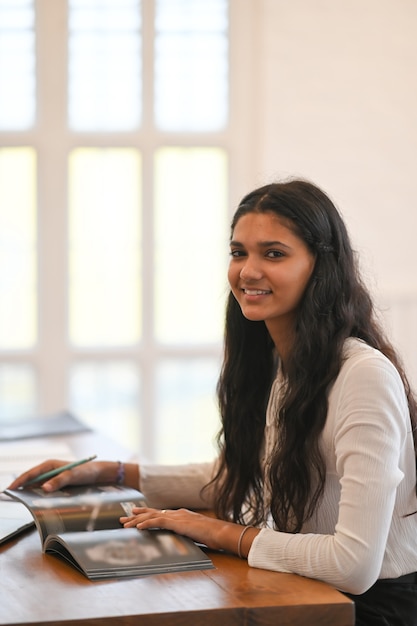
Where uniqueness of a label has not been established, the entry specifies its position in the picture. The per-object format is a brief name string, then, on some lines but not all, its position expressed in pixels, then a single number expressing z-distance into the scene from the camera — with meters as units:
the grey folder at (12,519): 2.64
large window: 5.56
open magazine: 2.43
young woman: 2.46
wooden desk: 2.28
